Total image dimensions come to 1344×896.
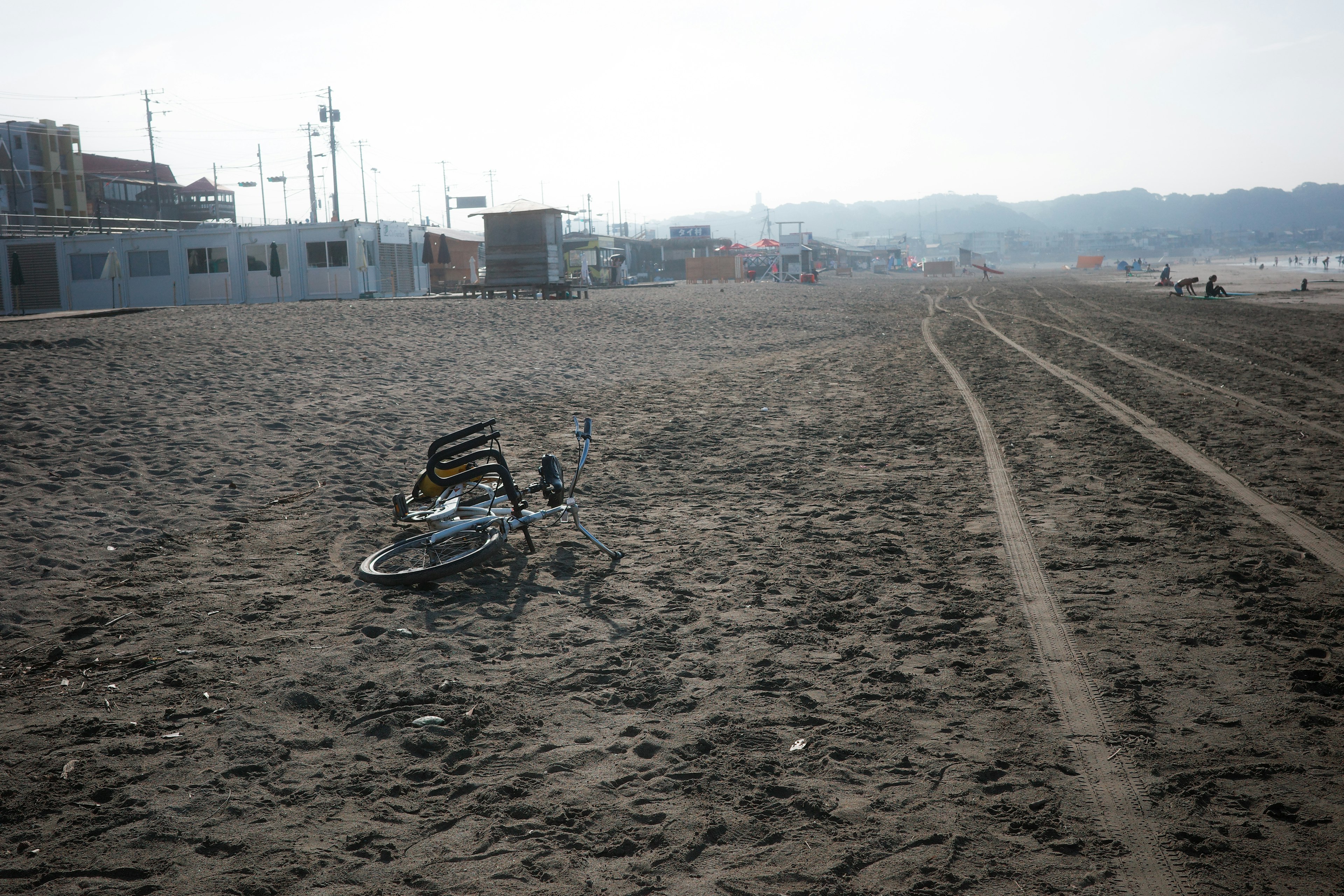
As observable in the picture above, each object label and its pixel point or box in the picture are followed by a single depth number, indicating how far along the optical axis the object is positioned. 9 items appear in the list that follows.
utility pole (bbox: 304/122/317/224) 68.00
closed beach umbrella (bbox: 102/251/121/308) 32.88
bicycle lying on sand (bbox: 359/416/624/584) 5.50
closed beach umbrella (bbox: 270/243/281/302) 34.06
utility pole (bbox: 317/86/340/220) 66.94
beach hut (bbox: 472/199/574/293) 32.41
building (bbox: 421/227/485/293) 47.16
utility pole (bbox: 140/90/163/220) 63.31
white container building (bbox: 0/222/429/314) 34.28
